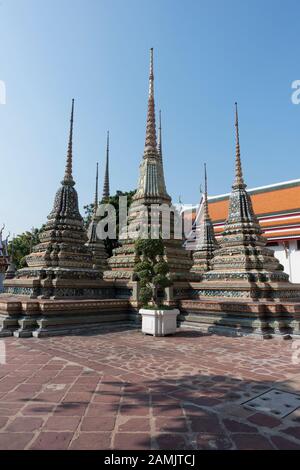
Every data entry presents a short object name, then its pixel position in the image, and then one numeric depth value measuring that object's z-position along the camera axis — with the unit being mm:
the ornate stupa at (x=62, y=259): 12289
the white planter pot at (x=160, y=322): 10312
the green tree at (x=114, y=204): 28122
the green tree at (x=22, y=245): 49762
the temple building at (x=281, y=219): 25966
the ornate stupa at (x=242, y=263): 12148
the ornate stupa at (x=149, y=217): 14711
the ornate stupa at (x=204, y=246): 19739
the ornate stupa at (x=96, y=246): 20280
